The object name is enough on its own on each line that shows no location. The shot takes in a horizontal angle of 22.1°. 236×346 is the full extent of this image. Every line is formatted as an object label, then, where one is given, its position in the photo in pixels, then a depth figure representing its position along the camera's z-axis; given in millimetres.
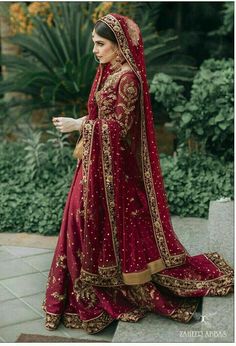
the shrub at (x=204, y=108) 5621
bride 3215
